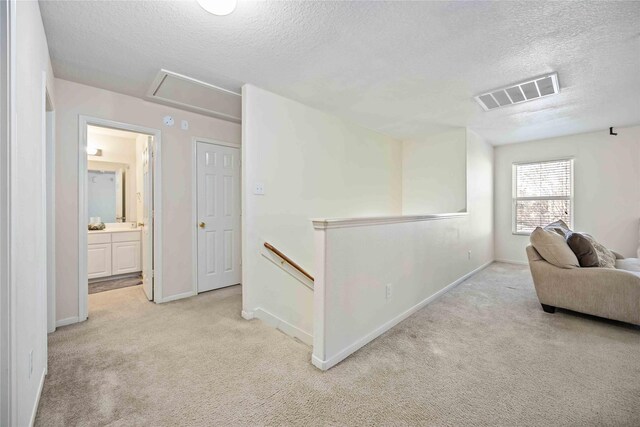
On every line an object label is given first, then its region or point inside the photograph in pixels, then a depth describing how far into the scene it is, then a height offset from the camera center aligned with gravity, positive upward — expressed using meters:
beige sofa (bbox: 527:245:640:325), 2.40 -0.75
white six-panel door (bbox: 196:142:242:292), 3.52 -0.05
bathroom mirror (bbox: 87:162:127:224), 4.57 +0.34
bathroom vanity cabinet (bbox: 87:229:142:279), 4.07 -0.66
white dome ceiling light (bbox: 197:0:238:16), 1.58 +1.22
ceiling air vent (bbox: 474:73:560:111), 2.62 +1.27
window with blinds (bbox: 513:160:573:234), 4.69 +0.32
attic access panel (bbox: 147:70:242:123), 2.62 +1.26
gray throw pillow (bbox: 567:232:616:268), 2.71 -0.42
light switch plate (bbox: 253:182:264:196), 2.76 +0.23
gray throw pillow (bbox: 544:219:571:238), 3.16 -0.21
